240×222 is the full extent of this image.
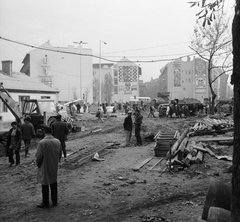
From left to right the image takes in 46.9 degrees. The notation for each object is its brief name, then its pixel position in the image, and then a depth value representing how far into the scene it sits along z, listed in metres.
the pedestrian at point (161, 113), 30.11
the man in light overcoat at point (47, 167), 5.35
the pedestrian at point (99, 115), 26.50
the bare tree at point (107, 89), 87.00
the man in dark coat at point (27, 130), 10.26
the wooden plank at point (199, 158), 8.25
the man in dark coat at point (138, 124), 12.62
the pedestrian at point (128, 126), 12.37
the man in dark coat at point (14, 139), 9.26
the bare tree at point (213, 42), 25.16
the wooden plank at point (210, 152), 9.20
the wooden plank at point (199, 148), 9.25
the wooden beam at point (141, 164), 8.38
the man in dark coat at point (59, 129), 9.84
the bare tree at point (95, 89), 85.47
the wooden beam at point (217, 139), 11.54
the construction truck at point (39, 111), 16.48
